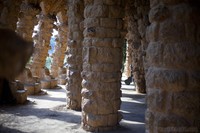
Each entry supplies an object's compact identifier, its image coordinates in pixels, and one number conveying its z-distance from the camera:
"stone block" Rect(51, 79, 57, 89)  17.93
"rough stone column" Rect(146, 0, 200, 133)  3.43
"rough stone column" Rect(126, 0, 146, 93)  13.75
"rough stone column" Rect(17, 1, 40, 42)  14.84
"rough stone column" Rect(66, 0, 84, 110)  9.92
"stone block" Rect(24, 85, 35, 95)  14.07
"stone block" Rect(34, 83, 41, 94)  14.51
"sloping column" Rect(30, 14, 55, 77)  18.02
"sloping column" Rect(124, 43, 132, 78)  26.77
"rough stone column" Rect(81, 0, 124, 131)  6.89
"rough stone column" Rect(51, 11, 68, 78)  19.47
